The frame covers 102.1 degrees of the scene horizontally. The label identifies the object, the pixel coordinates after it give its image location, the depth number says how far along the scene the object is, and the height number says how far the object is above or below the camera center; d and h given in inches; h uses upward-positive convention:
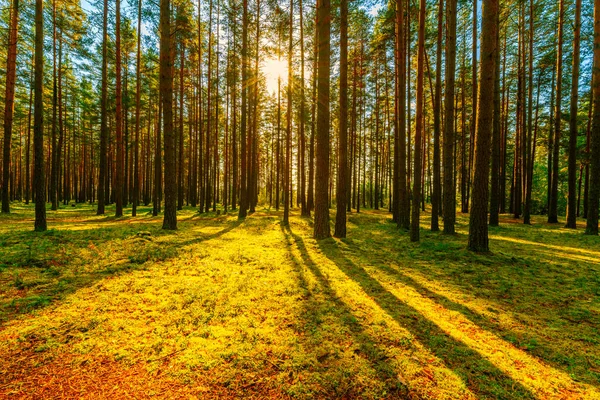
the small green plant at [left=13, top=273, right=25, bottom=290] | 155.1 -59.8
